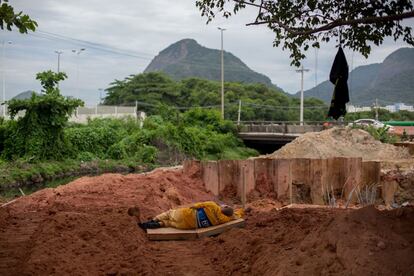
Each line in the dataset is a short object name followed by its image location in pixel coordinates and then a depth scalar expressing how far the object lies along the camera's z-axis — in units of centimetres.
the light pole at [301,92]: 4963
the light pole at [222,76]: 5253
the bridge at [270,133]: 3934
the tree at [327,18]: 646
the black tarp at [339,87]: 826
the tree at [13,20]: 470
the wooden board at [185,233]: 795
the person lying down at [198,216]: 812
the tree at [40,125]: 3262
